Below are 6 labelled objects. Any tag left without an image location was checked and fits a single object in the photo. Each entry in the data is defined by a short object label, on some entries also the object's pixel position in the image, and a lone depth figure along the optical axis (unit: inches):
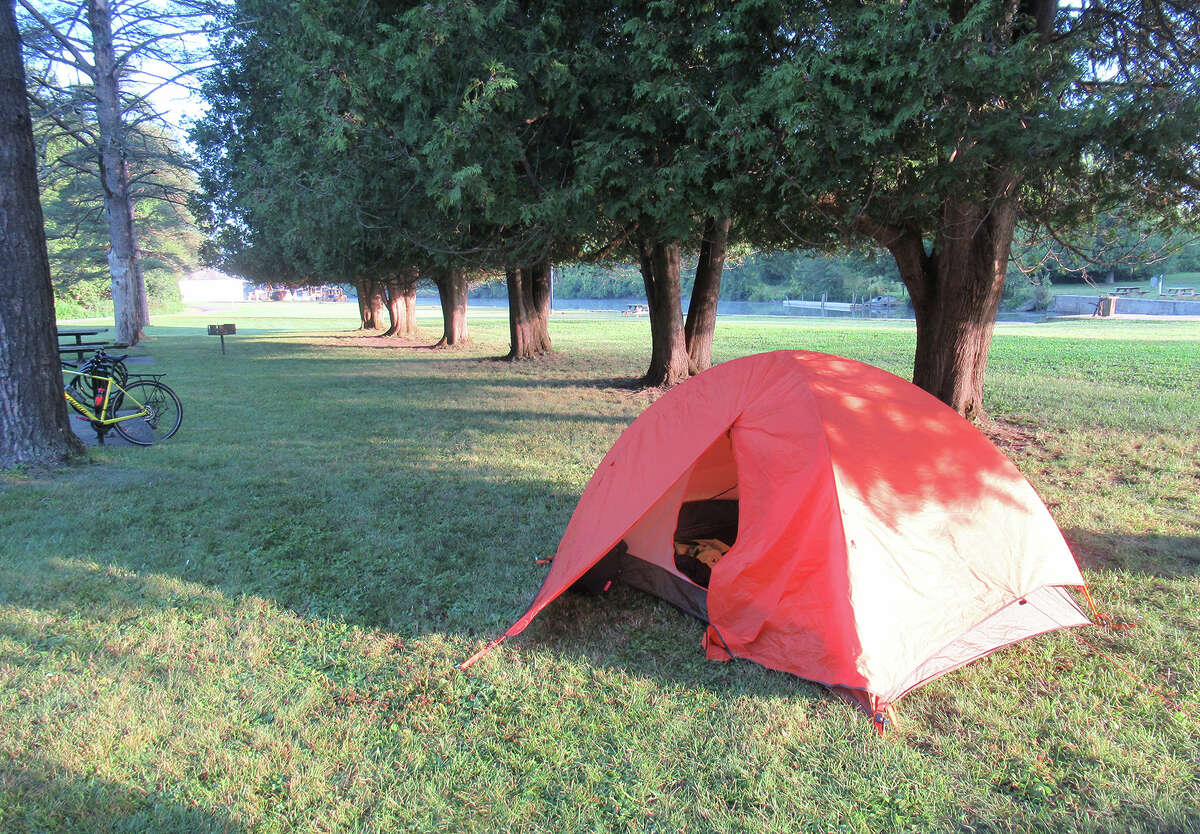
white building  3329.2
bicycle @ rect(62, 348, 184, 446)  297.7
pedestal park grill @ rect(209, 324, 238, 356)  789.2
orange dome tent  126.2
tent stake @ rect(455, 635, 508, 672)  134.7
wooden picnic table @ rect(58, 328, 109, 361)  306.7
